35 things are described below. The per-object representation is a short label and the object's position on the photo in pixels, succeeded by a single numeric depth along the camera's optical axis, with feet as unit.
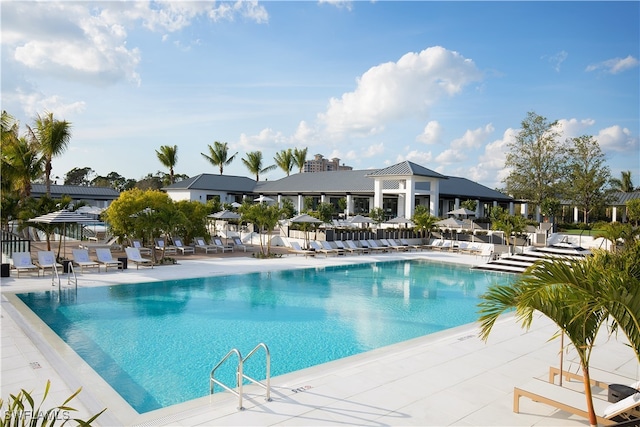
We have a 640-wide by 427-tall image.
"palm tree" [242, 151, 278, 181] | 190.49
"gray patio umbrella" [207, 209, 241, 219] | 83.35
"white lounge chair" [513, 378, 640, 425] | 14.32
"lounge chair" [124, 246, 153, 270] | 56.13
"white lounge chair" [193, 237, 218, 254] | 74.69
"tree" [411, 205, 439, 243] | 92.84
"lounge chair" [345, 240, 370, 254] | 80.34
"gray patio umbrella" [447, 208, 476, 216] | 105.06
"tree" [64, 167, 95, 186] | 233.96
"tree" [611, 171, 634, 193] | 187.32
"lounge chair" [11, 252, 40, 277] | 46.88
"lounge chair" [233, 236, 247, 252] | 80.80
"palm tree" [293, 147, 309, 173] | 197.67
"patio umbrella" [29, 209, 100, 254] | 49.65
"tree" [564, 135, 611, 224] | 125.80
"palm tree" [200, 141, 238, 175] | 188.65
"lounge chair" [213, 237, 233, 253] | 75.86
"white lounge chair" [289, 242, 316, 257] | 73.61
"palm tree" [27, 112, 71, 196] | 69.97
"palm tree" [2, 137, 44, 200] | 58.65
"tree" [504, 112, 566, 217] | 127.65
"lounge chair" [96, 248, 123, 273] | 52.95
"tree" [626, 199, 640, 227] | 96.58
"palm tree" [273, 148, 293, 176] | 196.85
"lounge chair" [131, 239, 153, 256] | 67.38
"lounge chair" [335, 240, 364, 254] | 79.06
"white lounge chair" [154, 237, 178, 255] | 69.41
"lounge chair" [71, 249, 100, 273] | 51.62
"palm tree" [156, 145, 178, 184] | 173.68
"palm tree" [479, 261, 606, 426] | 13.20
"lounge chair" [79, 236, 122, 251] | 71.78
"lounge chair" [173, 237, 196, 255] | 71.40
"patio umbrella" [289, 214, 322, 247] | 77.05
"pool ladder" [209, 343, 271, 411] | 17.46
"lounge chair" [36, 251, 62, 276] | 48.01
